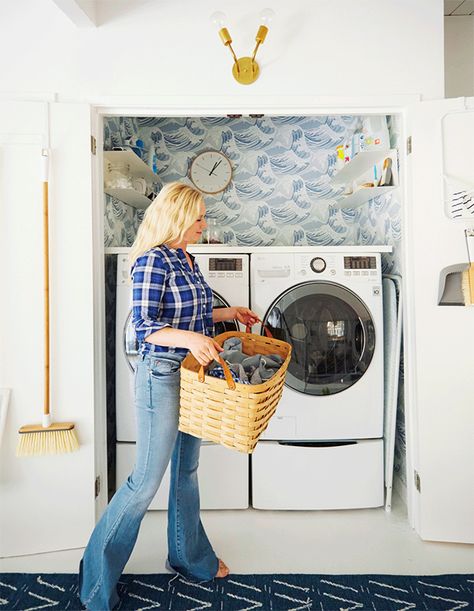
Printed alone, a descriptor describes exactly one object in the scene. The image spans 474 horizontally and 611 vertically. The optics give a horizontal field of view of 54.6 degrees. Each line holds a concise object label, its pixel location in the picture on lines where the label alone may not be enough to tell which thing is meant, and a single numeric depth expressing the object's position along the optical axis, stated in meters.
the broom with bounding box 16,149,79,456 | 1.92
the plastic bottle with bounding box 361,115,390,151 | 2.45
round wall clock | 3.32
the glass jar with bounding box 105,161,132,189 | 2.60
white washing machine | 2.29
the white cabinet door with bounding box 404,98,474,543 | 2.02
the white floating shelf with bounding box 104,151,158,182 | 2.52
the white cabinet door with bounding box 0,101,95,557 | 1.95
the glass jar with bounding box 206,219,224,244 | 2.97
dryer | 2.31
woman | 1.54
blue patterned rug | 1.62
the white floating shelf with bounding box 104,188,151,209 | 2.61
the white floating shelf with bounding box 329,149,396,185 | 2.41
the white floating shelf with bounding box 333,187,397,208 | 2.52
